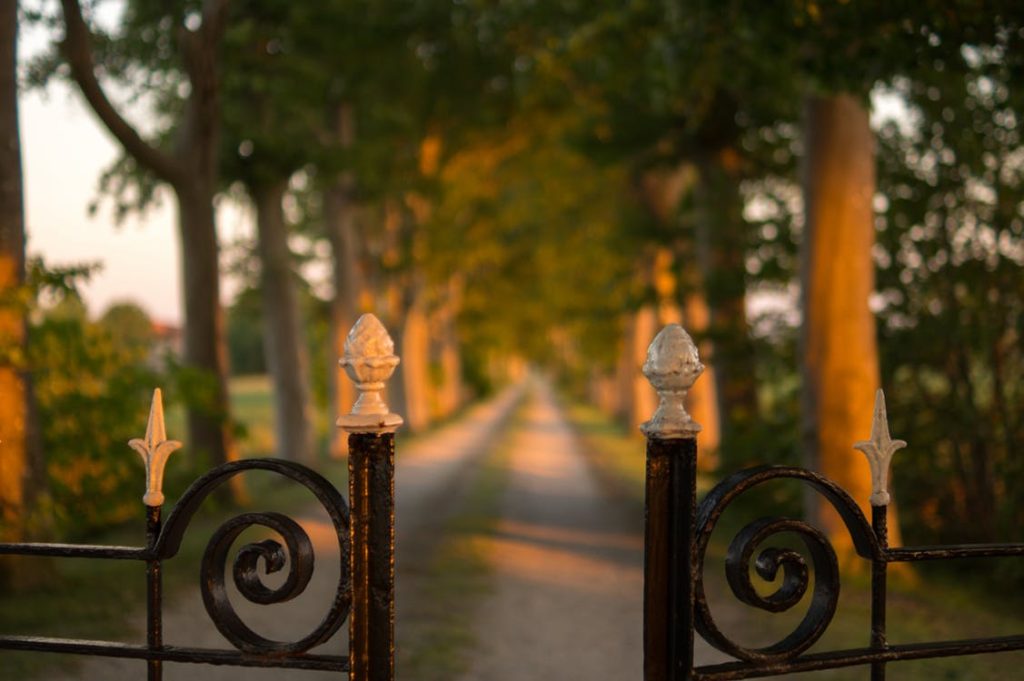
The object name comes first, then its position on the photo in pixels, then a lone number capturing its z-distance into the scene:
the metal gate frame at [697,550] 2.66
